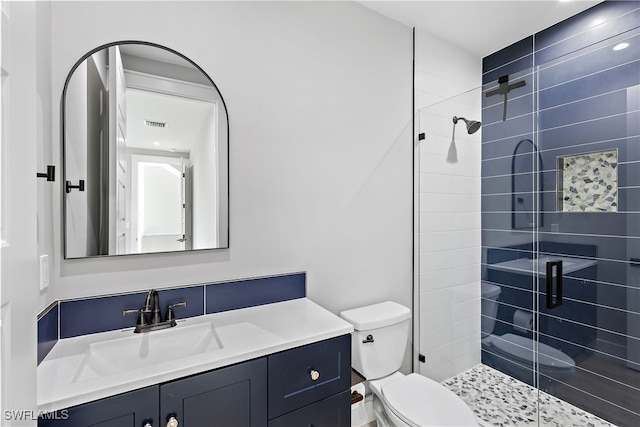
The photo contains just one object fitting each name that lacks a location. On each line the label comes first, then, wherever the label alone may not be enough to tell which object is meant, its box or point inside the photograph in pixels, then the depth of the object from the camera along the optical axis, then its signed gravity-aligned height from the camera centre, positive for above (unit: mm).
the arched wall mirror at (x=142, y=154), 1218 +259
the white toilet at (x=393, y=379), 1491 -951
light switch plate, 1045 -203
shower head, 2139 +612
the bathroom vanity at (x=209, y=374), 878 -527
